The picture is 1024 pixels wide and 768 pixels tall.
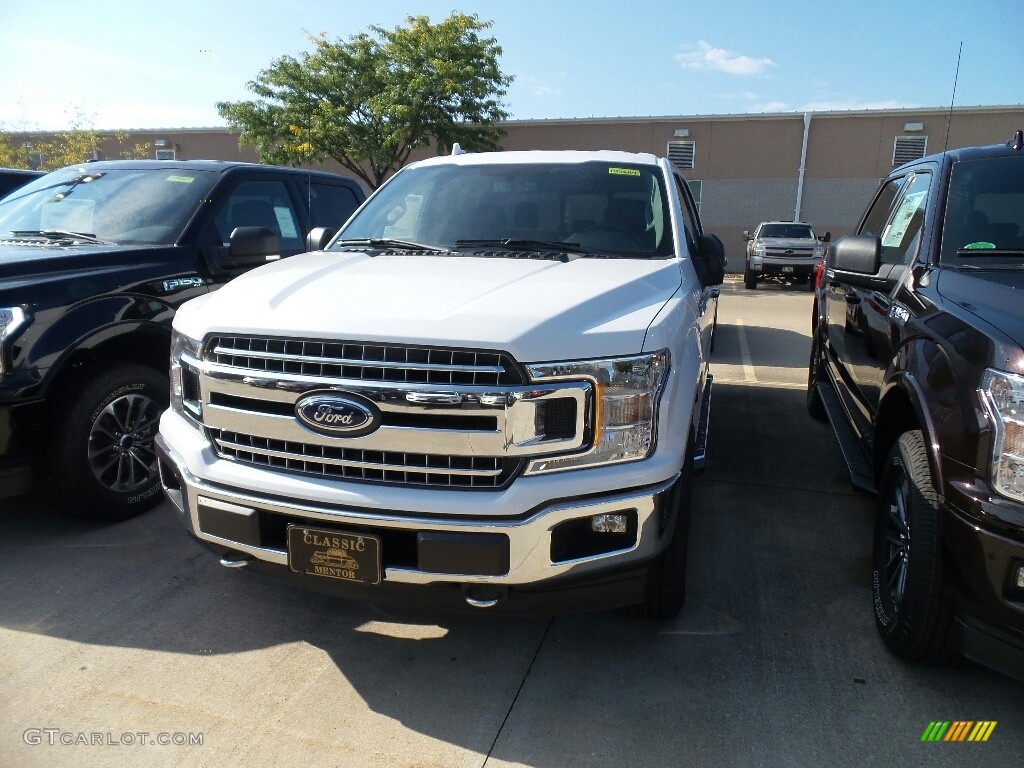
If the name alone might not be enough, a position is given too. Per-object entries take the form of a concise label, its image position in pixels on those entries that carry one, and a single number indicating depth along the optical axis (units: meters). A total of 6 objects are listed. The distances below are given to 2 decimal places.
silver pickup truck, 18.09
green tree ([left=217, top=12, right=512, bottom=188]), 20.08
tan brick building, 22.88
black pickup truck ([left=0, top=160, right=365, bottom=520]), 3.46
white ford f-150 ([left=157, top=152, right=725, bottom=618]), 2.21
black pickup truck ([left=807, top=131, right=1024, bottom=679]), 2.07
